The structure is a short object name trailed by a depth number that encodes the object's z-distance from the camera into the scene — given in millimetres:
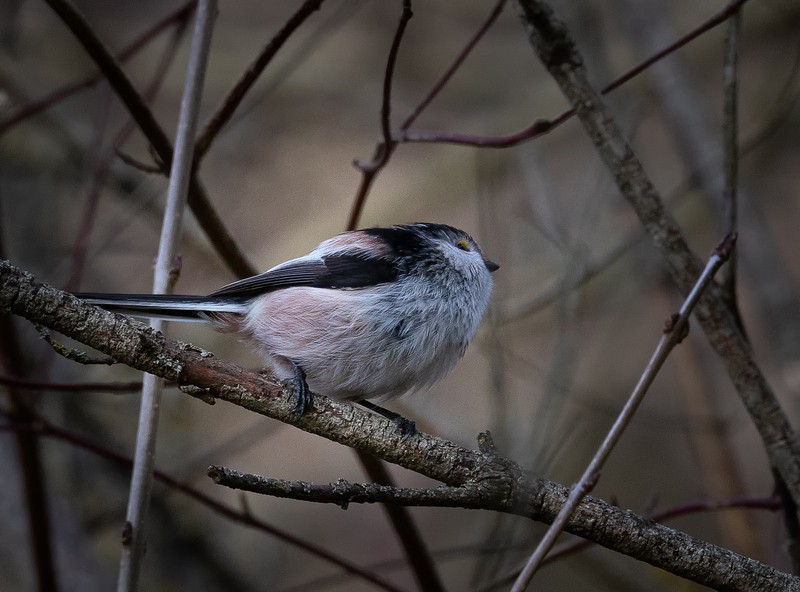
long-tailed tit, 4863
